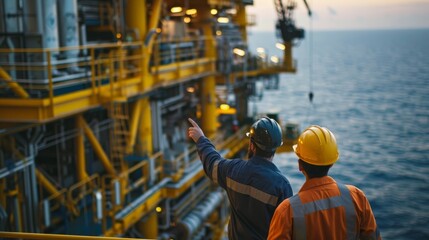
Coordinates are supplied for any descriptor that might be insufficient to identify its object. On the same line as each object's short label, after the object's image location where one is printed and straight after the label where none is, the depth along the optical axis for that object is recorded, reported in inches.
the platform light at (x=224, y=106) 836.6
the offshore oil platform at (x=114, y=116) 368.5
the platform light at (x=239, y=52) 760.2
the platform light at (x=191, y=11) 681.6
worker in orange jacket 116.5
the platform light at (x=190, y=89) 669.7
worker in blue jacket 139.3
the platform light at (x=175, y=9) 646.5
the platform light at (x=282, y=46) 893.5
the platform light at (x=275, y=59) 927.7
